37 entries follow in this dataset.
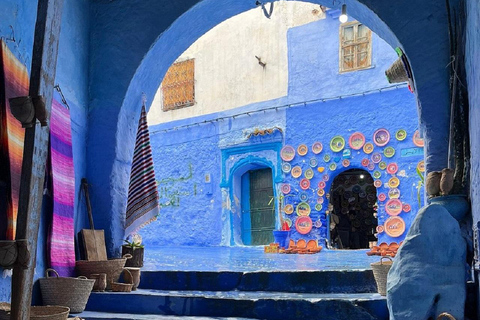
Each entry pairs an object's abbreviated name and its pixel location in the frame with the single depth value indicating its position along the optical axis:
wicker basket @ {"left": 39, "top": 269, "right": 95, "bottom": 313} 3.75
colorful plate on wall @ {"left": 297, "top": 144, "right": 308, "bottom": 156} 11.54
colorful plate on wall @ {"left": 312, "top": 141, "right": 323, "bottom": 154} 11.35
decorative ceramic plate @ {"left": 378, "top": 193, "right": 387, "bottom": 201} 10.54
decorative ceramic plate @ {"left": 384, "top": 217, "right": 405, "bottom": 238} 10.19
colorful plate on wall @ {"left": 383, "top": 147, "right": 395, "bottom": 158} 10.54
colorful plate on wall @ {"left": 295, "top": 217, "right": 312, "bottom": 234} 11.17
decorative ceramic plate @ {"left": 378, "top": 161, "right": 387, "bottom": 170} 10.59
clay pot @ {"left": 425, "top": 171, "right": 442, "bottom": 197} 3.59
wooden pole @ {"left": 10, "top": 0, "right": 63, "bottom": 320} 2.04
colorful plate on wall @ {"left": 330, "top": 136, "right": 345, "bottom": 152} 11.12
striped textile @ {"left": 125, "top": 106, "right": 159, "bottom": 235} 5.09
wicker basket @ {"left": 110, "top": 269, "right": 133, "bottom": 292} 4.25
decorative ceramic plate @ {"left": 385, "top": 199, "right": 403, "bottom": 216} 10.31
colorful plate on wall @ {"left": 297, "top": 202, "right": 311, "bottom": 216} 11.28
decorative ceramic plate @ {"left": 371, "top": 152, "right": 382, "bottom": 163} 10.67
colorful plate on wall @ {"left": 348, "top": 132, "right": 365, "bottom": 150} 10.91
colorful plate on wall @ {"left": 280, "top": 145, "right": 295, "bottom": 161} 11.68
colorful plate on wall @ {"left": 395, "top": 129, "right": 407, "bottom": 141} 10.44
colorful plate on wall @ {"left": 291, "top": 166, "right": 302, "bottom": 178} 11.51
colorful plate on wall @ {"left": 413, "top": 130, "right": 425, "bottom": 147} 10.19
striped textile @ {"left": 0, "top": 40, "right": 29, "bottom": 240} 3.39
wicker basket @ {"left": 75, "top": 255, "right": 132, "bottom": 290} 4.31
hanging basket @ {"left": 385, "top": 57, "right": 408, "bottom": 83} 4.80
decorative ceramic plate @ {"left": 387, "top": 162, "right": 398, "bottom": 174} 10.46
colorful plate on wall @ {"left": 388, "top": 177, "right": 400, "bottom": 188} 10.41
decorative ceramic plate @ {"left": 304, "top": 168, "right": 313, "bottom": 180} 11.35
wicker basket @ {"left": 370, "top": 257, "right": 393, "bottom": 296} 3.64
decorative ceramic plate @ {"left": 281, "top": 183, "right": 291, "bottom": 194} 11.59
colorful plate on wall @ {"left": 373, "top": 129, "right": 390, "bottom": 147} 10.62
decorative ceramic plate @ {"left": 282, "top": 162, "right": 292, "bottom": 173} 11.66
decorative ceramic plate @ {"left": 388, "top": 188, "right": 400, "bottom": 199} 10.38
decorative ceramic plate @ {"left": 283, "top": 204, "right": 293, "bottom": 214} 11.48
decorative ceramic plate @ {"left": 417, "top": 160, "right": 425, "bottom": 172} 10.05
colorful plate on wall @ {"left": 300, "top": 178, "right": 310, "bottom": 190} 11.36
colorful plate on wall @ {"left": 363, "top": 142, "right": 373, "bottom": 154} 10.79
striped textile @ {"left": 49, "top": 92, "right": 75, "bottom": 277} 4.12
